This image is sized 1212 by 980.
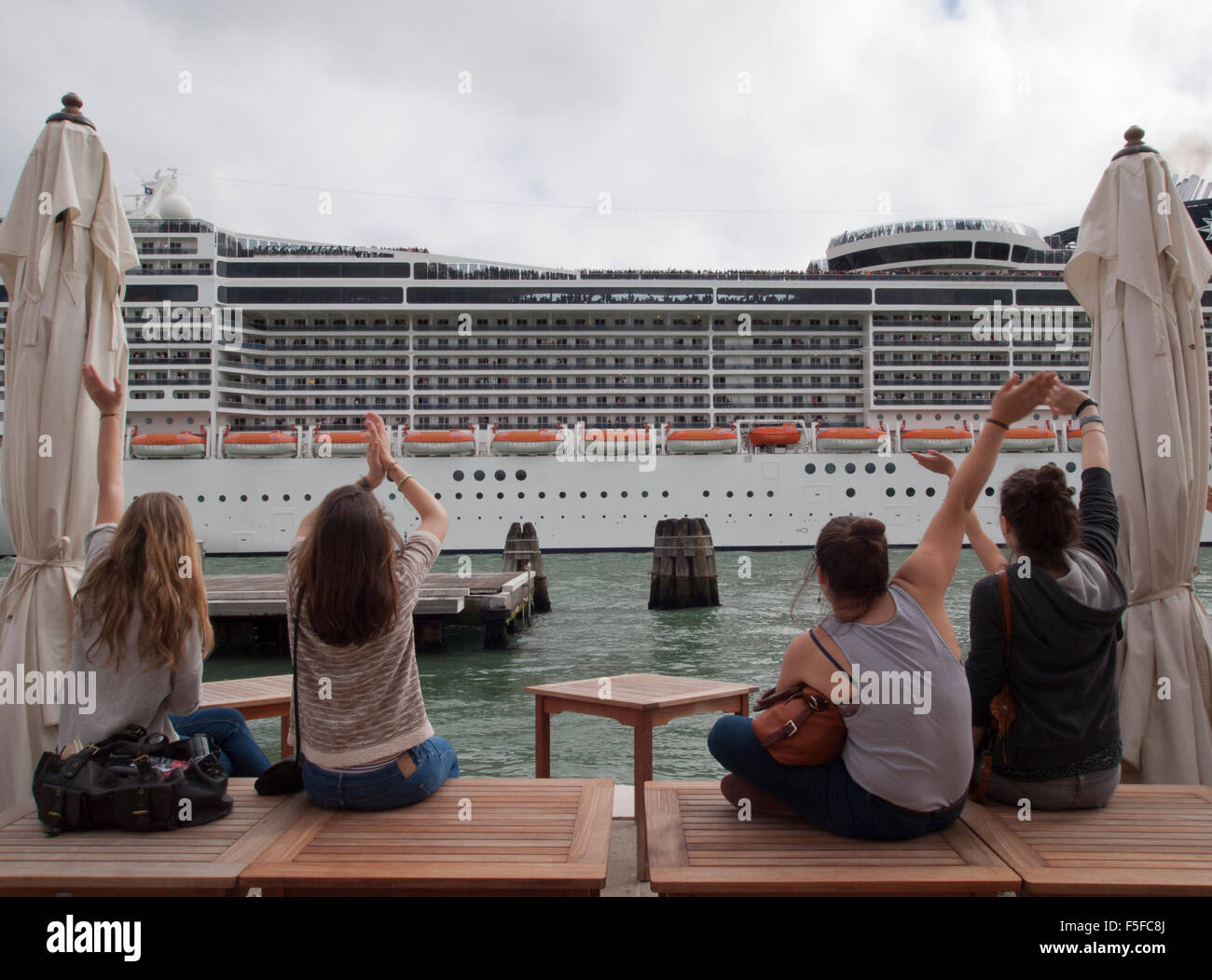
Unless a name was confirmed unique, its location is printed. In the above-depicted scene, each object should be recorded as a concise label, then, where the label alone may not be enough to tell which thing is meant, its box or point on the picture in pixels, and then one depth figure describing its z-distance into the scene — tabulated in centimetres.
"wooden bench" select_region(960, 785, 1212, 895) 189
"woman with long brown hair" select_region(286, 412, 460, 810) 215
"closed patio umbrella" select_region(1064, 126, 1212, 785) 315
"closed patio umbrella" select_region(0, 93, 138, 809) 314
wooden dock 1064
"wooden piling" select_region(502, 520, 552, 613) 1566
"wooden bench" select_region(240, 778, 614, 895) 189
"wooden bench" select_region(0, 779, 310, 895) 191
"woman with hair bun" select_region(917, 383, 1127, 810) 230
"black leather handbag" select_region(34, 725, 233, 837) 217
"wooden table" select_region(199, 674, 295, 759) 346
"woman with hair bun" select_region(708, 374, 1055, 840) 207
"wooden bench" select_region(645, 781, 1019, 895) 188
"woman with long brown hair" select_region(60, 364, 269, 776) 237
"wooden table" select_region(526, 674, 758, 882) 318
